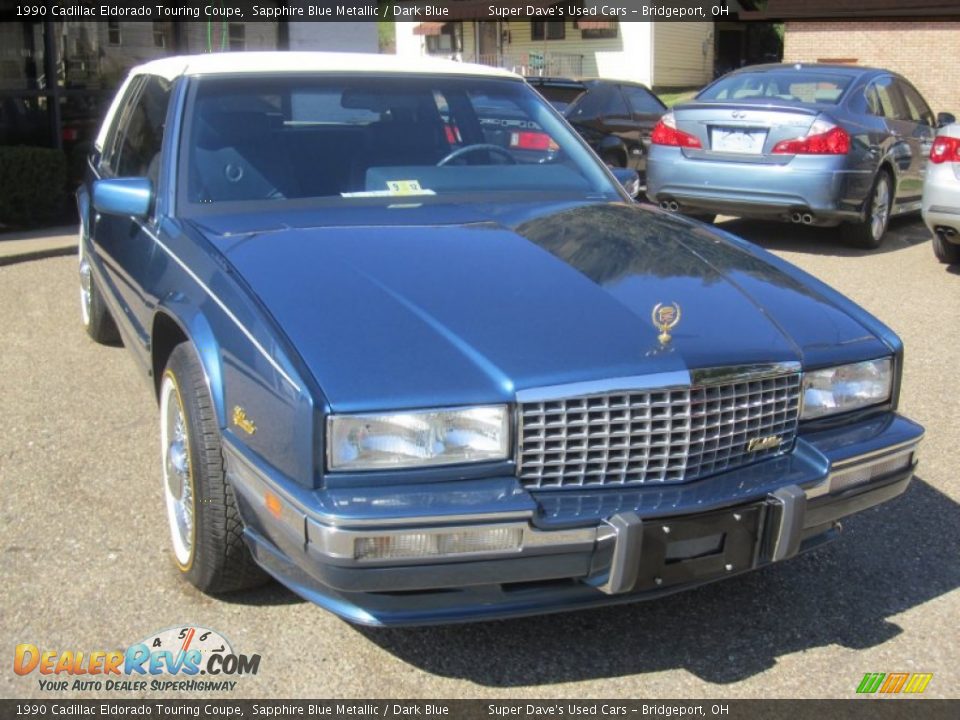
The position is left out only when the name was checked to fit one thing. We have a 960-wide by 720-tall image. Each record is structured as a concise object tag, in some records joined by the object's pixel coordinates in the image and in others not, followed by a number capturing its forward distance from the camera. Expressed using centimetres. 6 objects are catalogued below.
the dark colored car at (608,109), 1261
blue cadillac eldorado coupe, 283
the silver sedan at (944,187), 852
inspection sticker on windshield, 433
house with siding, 3756
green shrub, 1076
